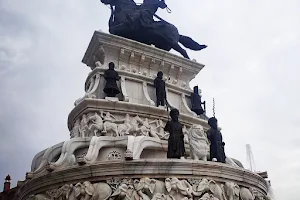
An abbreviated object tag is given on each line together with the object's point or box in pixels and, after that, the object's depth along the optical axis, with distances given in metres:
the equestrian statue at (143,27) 23.36
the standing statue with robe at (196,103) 21.78
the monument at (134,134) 13.20
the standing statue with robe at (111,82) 19.52
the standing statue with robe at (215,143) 16.00
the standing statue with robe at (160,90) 20.20
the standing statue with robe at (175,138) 14.32
